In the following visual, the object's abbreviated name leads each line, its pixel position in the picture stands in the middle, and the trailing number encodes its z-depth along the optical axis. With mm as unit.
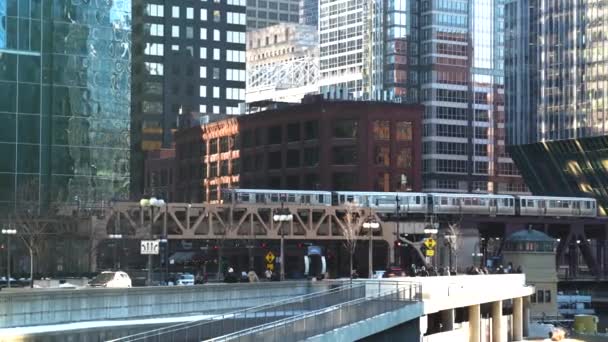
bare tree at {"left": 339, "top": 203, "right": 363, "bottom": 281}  119375
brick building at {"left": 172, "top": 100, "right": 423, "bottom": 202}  170000
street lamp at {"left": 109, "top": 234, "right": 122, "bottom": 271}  105250
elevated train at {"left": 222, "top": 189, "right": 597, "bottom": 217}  129875
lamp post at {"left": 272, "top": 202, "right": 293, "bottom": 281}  81688
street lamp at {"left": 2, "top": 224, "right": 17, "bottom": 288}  86988
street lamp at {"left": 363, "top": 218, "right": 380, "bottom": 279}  90050
